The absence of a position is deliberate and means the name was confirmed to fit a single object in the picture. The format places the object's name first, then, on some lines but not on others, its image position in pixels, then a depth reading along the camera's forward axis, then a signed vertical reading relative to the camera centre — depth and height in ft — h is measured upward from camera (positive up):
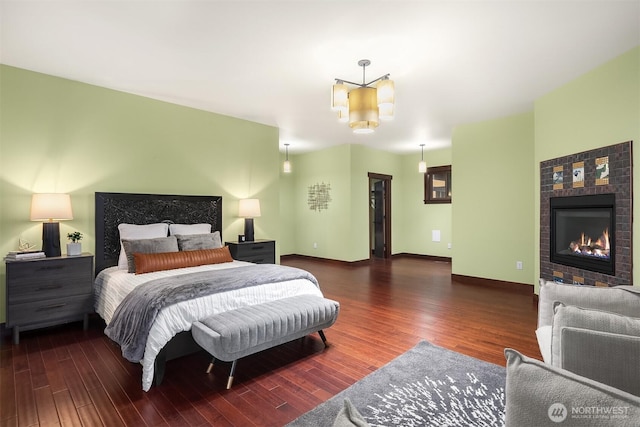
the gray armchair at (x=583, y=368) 2.28 -1.46
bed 7.64 -2.09
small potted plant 11.01 -1.02
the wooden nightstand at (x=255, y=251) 15.03 -1.79
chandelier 9.44 +3.21
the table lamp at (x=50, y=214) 10.30 +0.01
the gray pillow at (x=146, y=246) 10.95 -1.15
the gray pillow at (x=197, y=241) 12.50 -1.10
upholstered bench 7.33 -2.75
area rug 6.24 -3.93
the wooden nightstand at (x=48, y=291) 9.81 -2.45
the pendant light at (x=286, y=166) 22.69 +3.30
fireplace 10.66 -0.74
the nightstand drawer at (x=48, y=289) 9.84 -2.39
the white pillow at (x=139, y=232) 11.71 -0.68
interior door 26.81 -0.53
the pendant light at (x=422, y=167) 22.75 +3.19
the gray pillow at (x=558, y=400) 2.21 -1.36
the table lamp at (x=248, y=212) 15.70 +0.06
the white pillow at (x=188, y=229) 13.30 -0.63
